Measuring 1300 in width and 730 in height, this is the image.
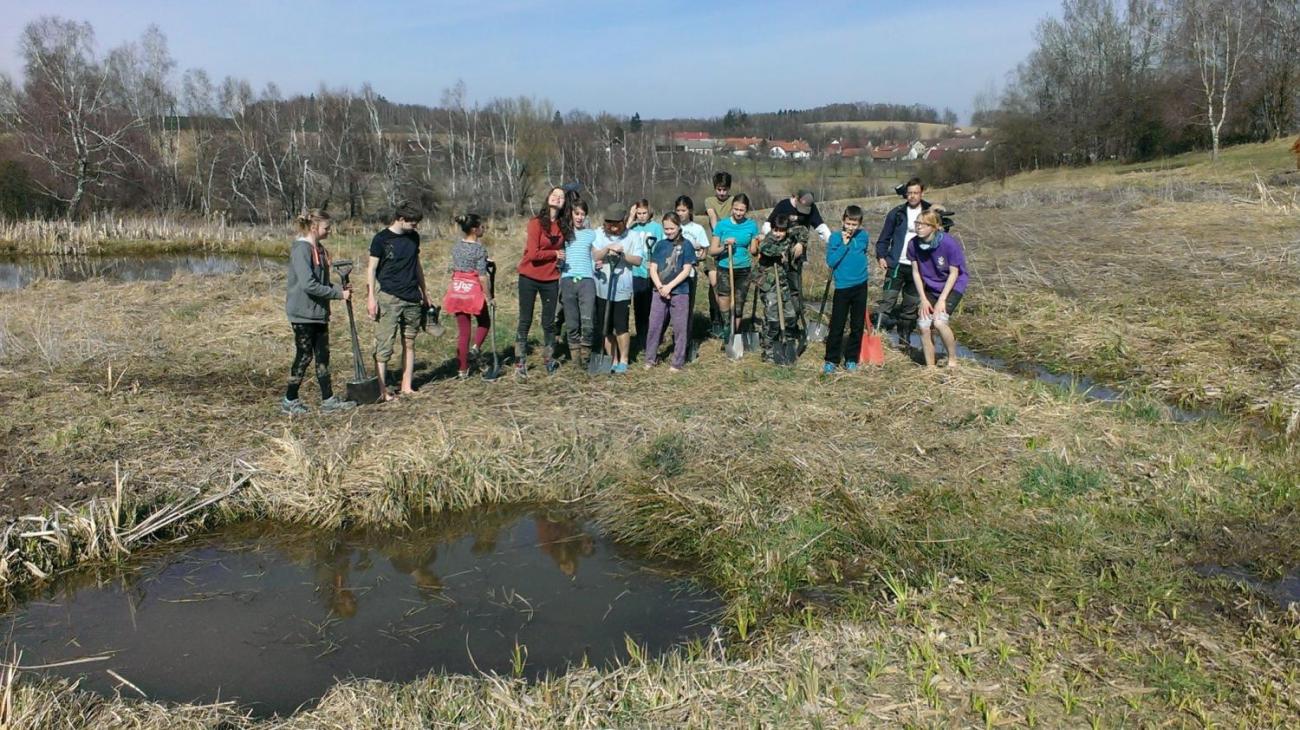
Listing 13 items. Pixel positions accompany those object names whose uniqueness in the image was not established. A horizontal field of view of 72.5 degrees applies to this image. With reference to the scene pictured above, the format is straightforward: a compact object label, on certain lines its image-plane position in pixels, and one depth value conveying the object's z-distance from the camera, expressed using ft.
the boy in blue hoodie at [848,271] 26.89
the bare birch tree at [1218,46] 133.69
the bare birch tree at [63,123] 104.17
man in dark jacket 28.48
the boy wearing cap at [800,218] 28.22
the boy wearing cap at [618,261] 27.14
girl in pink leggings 26.43
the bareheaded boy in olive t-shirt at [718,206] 30.48
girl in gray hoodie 23.11
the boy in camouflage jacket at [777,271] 27.91
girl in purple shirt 25.86
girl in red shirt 26.73
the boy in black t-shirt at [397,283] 24.40
